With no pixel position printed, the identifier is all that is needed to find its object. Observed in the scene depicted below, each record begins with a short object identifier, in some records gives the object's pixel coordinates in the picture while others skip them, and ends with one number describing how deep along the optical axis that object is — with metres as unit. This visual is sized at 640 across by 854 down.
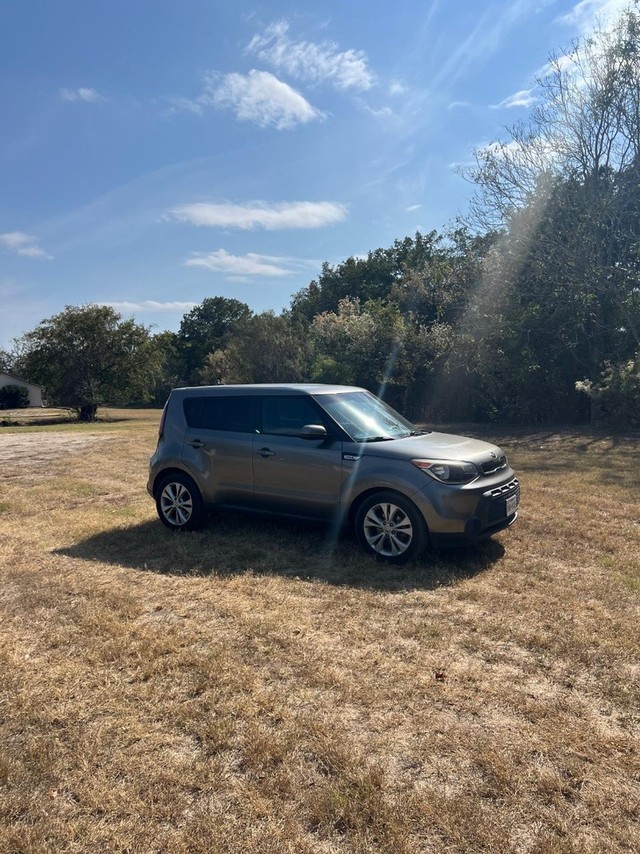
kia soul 5.33
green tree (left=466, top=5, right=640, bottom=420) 17.03
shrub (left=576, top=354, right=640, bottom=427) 16.16
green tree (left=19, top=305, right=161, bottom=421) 34.59
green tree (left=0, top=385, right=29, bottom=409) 53.74
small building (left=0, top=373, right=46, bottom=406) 56.62
